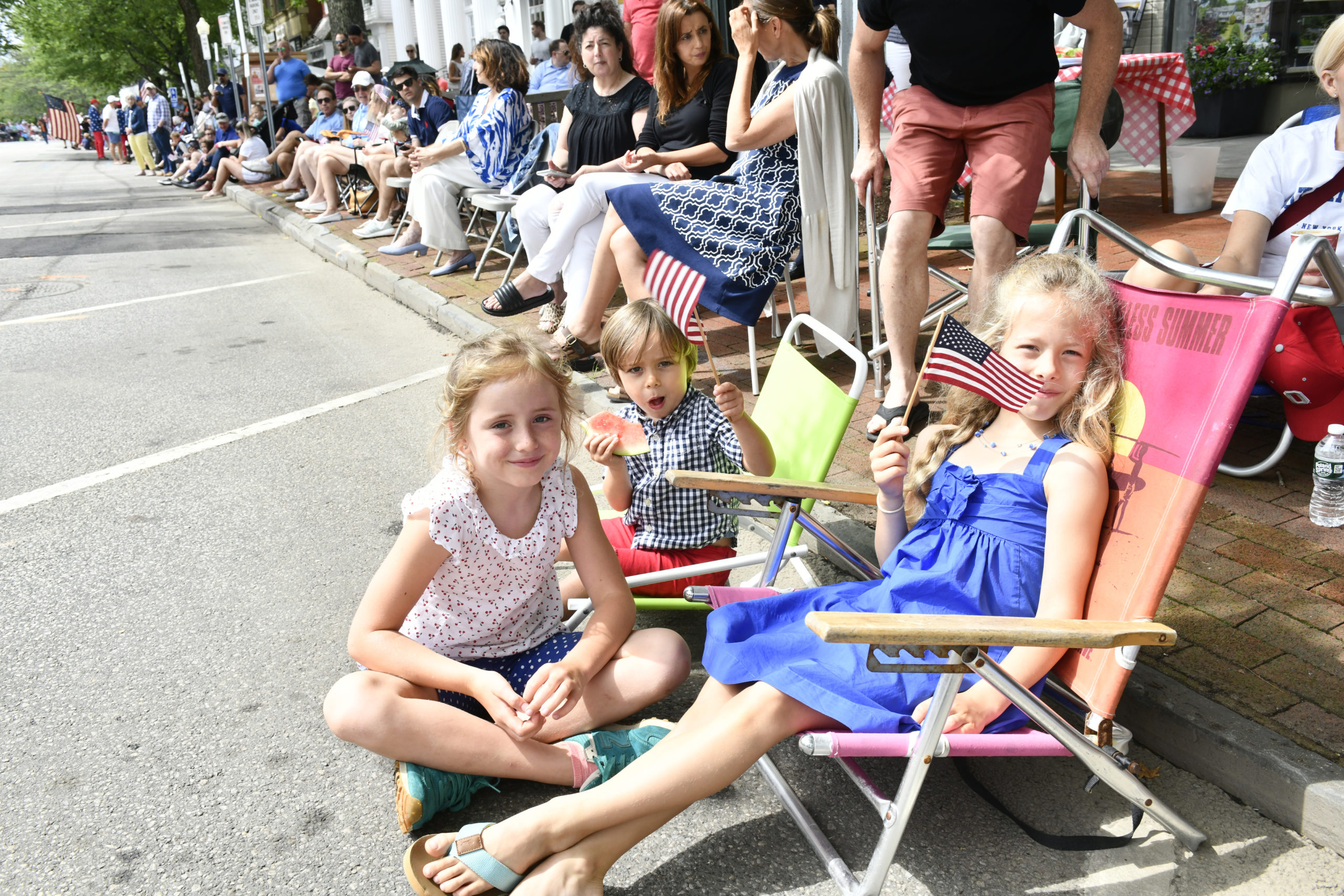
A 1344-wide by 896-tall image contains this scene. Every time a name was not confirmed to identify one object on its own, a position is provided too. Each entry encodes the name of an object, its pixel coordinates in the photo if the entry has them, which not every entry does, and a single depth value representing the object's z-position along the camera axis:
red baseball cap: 3.30
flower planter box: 10.63
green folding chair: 3.01
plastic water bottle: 3.16
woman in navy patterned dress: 4.88
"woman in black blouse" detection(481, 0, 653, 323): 6.46
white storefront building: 18.42
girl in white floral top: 2.33
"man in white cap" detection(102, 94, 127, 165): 34.59
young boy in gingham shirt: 3.12
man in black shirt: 3.81
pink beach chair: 1.80
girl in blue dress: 2.03
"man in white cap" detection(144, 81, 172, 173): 26.09
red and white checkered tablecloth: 6.50
